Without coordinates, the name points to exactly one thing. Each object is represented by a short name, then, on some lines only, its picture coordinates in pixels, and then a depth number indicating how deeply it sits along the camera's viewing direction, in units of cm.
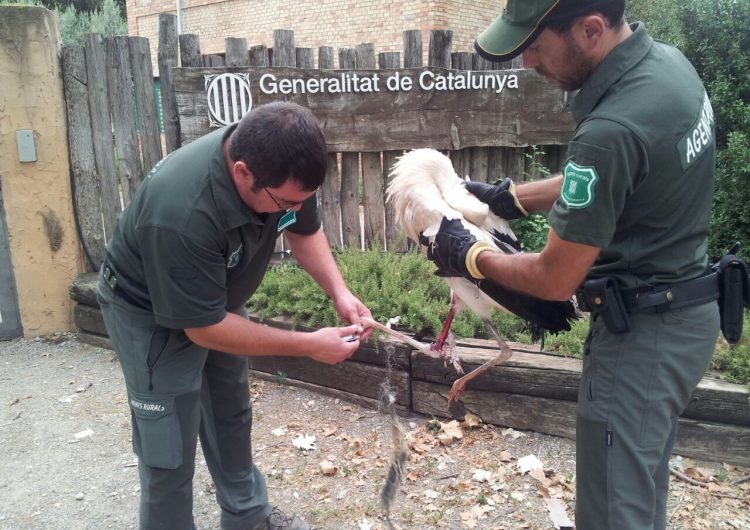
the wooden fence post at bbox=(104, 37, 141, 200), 543
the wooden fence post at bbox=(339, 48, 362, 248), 588
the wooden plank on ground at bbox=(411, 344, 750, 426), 361
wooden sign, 542
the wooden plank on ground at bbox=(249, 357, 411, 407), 435
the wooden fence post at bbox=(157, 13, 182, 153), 540
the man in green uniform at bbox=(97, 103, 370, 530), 213
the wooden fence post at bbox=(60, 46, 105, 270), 541
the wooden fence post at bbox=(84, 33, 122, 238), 541
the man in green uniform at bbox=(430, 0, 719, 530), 185
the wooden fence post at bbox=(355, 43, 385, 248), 573
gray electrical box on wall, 532
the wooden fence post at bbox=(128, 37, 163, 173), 548
